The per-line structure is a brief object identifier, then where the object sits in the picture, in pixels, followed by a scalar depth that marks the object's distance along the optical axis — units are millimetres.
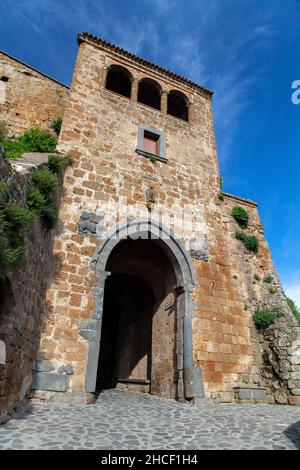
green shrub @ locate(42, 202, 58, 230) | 6430
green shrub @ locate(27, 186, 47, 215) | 5652
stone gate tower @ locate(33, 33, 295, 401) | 7297
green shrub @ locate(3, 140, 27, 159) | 8586
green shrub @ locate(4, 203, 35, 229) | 4545
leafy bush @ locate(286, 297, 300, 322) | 15253
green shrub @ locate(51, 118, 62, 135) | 10930
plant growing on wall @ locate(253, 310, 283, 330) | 8945
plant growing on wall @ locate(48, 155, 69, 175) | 7438
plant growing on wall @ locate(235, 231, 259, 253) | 10297
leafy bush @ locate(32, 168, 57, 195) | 6203
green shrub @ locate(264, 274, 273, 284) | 9977
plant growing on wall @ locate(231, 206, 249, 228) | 10688
